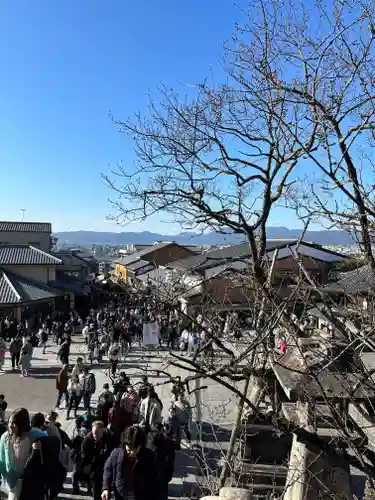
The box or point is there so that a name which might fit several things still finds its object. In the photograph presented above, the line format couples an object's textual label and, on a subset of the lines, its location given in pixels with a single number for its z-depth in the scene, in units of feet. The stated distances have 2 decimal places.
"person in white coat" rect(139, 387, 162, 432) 25.04
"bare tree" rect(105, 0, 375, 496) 11.39
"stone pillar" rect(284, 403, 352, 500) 14.93
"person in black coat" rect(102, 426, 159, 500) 14.10
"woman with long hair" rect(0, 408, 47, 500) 15.15
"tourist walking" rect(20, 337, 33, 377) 50.01
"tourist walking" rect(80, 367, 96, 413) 34.47
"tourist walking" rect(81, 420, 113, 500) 19.53
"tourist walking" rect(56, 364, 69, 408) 37.22
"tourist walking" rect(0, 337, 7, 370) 51.78
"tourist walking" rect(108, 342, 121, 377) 45.52
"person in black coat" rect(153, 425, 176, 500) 19.56
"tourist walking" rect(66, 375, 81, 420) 34.83
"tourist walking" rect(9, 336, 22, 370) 53.58
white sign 46.34
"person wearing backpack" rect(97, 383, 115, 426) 26.17
